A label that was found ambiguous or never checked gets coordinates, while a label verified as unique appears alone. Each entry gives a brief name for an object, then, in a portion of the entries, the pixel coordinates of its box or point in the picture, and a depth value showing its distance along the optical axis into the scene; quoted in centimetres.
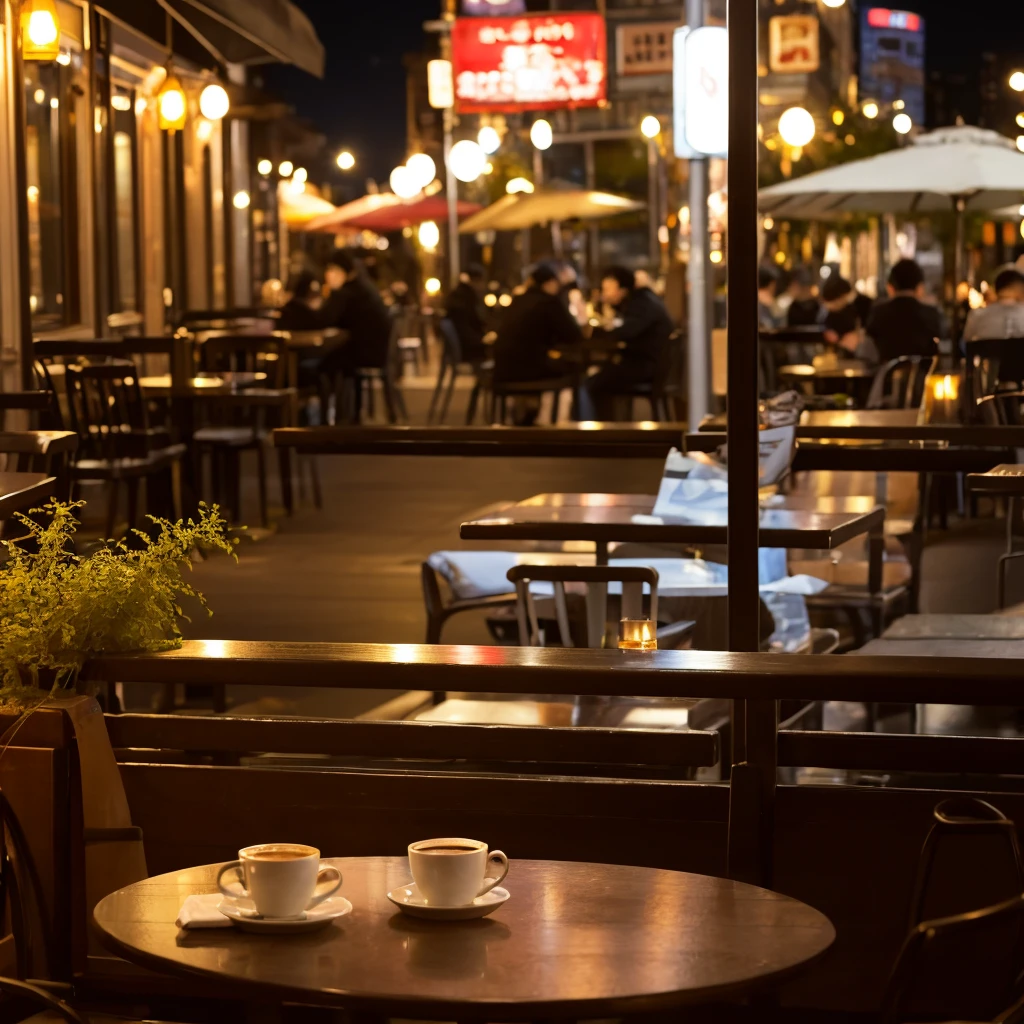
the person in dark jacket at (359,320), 1513
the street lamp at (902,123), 3572
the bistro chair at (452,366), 1707
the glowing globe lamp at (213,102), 1320
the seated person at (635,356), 1471
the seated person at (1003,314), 1146
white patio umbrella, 1295
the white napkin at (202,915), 233
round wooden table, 211
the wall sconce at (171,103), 1178
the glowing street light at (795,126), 1614
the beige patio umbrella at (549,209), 2039
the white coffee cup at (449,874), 234
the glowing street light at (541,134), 2320
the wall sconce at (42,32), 954
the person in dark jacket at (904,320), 1236
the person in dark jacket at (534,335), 1521
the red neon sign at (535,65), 2469
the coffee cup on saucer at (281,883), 230
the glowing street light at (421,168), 2252
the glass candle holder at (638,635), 440
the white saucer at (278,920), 229
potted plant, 313
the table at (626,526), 505
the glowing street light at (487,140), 2323
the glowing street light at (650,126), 2519
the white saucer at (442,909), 234
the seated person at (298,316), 1538
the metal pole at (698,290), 1038
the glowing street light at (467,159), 2084
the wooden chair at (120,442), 900
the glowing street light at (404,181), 2245
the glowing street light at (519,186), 2346
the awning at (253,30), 845
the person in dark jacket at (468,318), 1823
